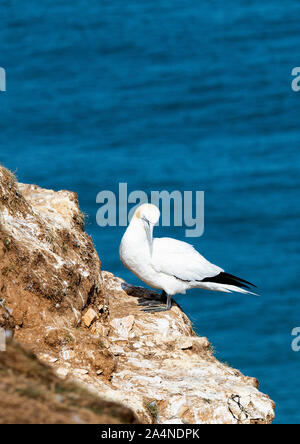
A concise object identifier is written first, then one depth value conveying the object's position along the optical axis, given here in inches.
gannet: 541.6
